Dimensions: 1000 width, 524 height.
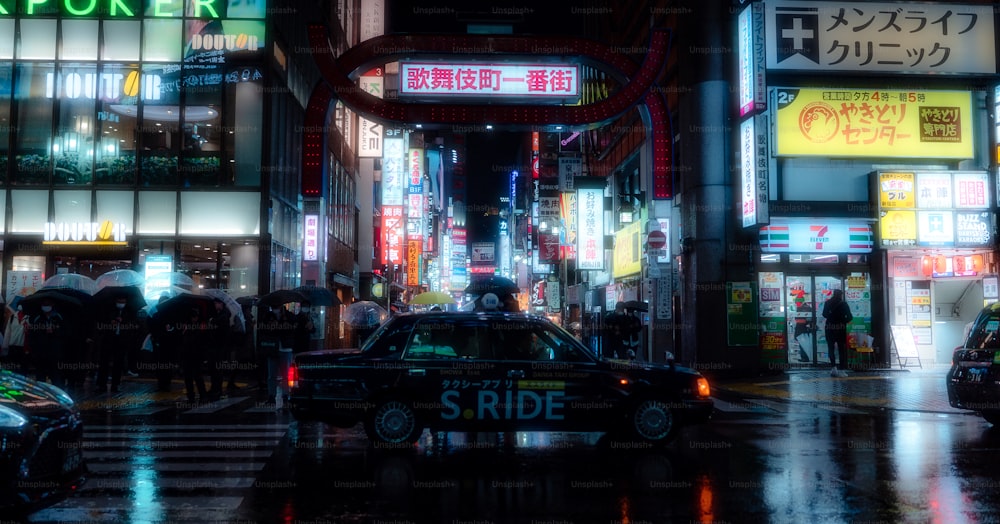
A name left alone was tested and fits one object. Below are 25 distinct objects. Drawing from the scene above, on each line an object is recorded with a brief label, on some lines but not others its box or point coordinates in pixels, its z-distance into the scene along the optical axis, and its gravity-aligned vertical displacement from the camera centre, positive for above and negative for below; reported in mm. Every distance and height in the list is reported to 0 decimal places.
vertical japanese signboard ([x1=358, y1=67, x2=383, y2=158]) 42844 +8756
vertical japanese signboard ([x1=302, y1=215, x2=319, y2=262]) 25234 +2074
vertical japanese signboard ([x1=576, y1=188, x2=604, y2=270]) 32938 +3130
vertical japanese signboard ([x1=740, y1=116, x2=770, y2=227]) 20406 +3389
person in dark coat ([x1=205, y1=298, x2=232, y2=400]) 16281 -620
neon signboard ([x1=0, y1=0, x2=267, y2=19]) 24875 +9063
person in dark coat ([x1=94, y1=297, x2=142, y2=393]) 16750 -559
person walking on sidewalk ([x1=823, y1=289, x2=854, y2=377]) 20719 -442
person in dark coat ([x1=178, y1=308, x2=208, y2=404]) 15234 -796
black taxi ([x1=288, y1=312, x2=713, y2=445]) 9719 -941
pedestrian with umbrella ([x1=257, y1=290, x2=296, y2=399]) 14984 -647
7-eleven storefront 22484 +186
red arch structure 20875 +5389
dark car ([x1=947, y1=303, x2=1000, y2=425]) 11125 -896
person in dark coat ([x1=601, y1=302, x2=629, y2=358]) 20109 -549
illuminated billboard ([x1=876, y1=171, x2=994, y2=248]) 21078 +2456
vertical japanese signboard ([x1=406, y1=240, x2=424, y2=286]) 58281 +3192
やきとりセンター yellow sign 22312 +4874
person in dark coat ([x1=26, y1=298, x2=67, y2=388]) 14988 -536
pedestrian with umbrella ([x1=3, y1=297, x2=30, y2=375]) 17172 -717
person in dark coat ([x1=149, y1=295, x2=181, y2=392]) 17062 -857
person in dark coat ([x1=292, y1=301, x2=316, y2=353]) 15312 -418
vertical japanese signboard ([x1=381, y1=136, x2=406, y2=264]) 42906 +6477
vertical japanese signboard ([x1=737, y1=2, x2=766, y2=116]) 20312 +6135
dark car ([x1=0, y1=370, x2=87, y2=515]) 5641 -999
